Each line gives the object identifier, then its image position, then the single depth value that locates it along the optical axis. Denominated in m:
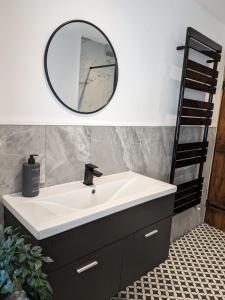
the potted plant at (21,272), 0.90
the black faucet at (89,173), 1.59
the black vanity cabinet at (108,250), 1.18
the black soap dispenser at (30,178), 1.33
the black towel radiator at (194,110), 2.11
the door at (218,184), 2.87
